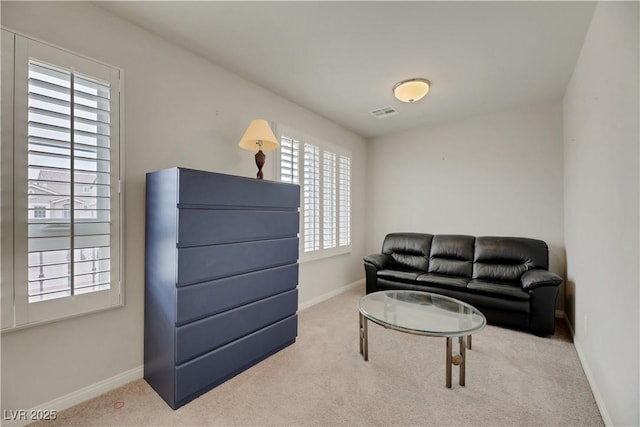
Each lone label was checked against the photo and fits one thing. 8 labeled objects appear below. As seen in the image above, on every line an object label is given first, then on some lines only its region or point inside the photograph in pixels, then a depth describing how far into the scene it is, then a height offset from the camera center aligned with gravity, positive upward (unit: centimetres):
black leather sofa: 271 -73
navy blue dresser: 173 -47
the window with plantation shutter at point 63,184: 152 +19
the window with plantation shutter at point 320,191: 329 +33
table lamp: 229 +65
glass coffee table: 189 -82
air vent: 353 +139
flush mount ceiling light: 269 +128
